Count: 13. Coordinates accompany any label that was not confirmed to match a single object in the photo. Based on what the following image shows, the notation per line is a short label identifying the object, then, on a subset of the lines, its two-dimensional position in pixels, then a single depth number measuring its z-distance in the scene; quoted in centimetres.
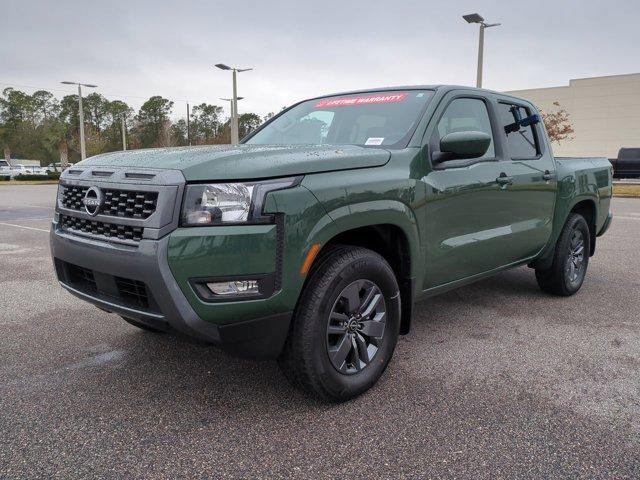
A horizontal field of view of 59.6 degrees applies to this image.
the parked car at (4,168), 5452
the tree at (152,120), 7806
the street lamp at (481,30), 1581
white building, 4572
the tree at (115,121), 8212
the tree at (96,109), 8638
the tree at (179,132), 7421
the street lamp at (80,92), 3519
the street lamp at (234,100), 2278
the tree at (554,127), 3274
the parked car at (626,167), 2528
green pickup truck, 249
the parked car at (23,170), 5701
